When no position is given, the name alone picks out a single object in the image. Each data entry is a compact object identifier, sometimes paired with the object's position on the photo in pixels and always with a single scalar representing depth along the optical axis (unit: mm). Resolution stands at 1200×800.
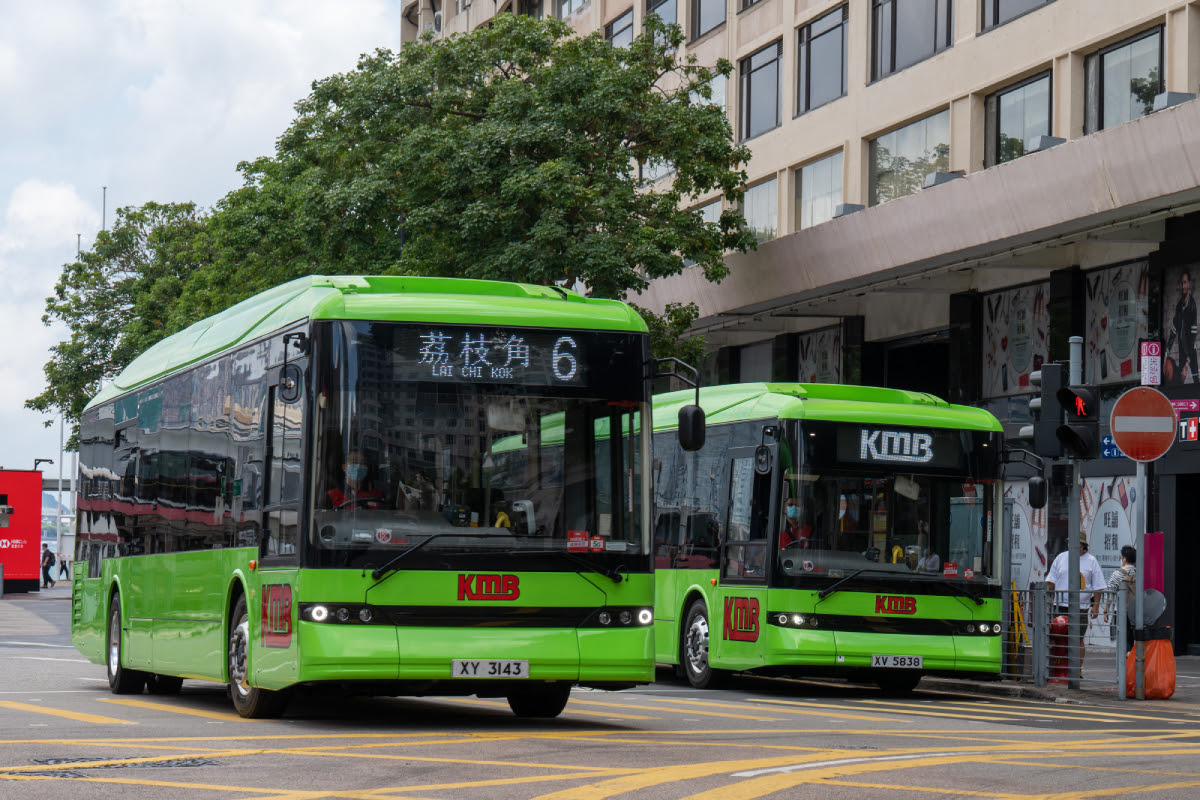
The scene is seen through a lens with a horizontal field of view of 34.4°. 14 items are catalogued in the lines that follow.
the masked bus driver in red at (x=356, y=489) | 12492
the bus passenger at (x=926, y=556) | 18547
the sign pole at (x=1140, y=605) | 18281
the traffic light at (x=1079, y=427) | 18812
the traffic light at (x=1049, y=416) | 19016
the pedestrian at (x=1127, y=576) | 20769
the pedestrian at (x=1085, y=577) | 21531
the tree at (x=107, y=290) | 61719
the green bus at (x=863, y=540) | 18266
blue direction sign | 27922
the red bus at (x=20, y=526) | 55406
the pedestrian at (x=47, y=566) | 69812
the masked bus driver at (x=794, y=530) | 18422
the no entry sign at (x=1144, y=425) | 18500
